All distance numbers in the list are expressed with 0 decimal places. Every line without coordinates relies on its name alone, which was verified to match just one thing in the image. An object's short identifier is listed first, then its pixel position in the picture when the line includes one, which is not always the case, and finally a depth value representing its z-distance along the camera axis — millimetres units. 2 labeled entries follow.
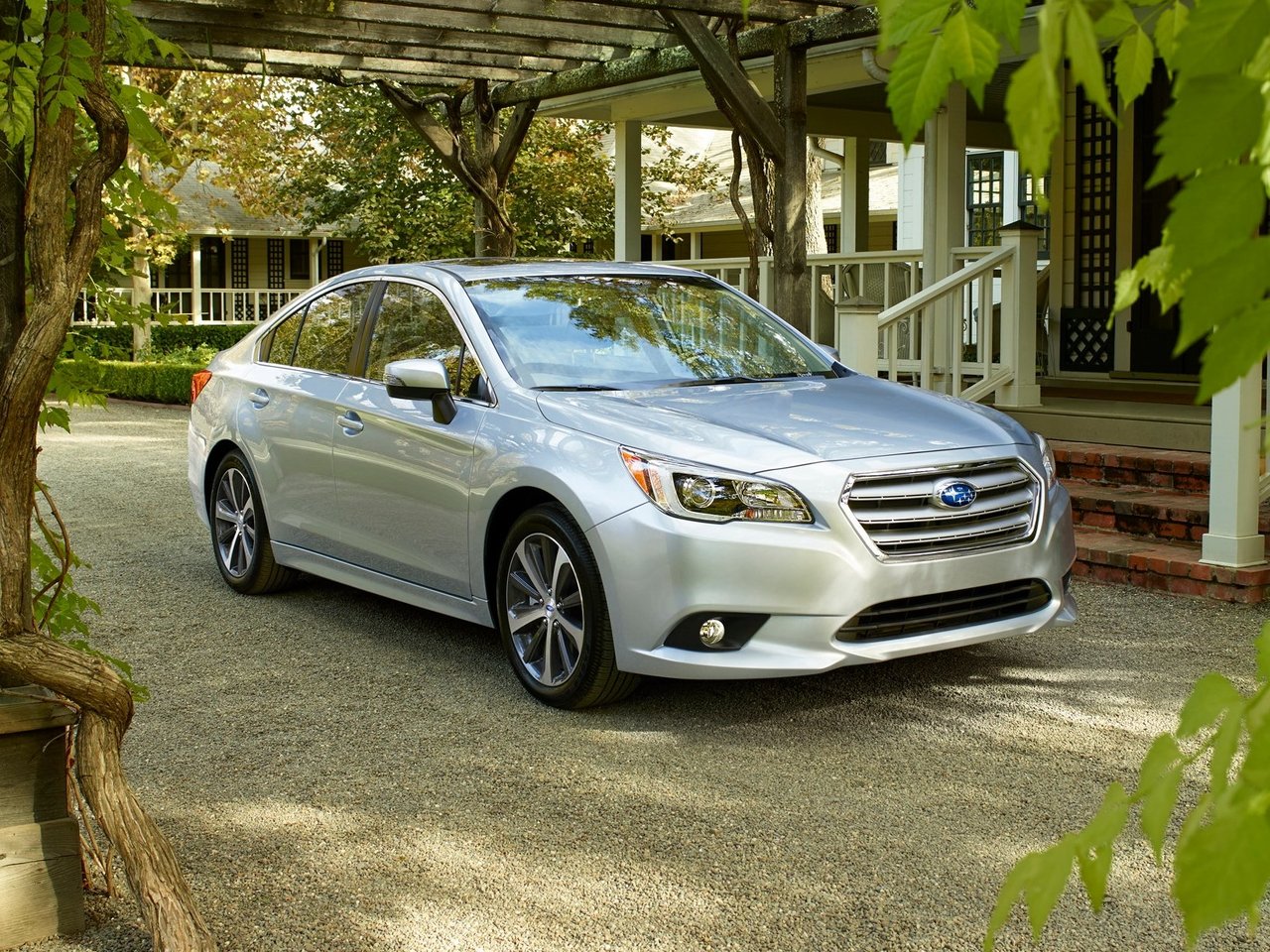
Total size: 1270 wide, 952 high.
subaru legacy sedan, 5438
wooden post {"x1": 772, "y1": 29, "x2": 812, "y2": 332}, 12156
